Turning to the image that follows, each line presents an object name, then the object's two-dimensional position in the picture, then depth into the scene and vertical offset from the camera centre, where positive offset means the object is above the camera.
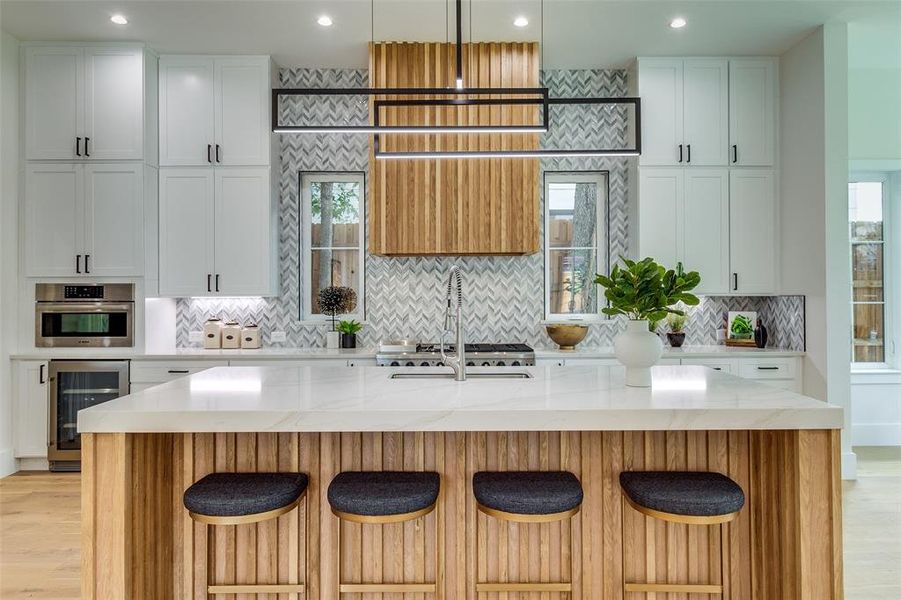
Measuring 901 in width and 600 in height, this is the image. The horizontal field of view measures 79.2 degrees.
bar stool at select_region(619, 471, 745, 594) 1.76 -0.64
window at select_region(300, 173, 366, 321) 4.63 +0.57
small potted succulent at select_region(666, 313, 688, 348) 4.36 -0.24
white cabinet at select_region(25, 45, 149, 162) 4.05 +1.49
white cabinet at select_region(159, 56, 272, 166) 4.20 +1.45
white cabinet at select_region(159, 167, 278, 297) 4.20 +0.55
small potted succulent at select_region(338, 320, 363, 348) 4.27 -0.24
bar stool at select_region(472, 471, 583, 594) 1.77 -0.65
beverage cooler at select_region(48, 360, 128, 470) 3.94 -0.64
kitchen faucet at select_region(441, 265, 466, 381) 2.31 -0.24
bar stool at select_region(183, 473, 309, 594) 1.78 -0.65
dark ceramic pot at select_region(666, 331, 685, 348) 4.36 -0.30
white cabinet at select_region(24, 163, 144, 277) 4.03 +0.63
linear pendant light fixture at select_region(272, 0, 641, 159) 2.43 +0.88
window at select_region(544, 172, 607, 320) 4.68 +0.48
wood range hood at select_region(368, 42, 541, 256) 4.05 +0.94
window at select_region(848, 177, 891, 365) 4.81 +0.24
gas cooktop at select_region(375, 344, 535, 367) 3.89 -0.41
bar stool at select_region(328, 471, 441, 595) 1.78 -0.65
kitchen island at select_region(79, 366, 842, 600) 2.03 -0.83
